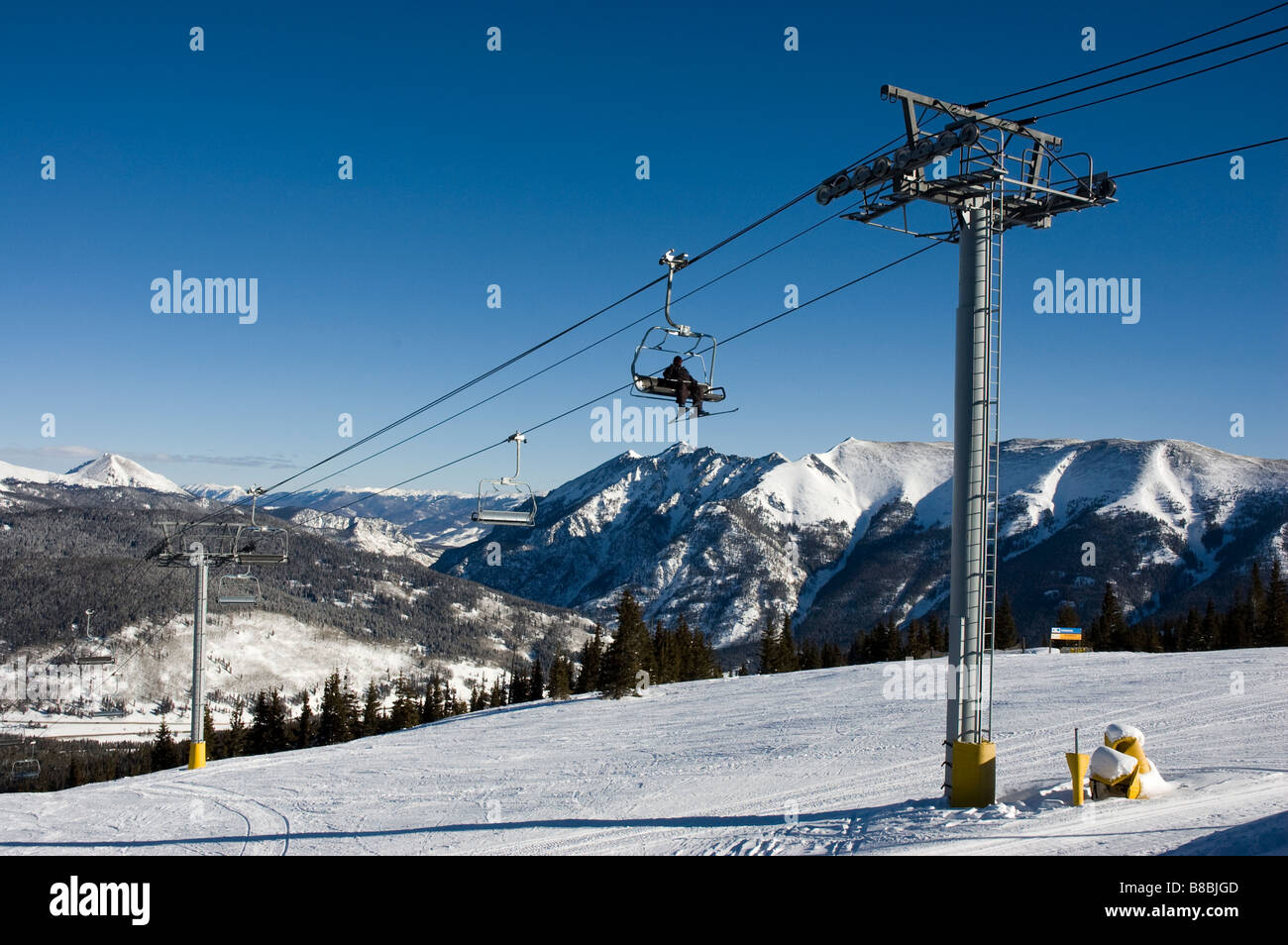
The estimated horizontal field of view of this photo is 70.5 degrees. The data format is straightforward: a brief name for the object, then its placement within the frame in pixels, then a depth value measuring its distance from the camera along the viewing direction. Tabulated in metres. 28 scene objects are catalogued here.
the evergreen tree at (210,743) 74.88
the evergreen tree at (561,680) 64.25
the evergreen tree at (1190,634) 75.44
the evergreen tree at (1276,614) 64.00
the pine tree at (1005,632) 71.81
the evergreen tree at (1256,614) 66.38
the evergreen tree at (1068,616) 78.64
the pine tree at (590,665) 70.06
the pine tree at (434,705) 76.00
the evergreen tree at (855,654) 89.43
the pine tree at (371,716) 72.75
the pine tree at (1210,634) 72.50
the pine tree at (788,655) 76.19
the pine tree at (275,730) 70.12
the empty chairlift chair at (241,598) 31.46
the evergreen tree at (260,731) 70.19
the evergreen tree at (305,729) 69.56
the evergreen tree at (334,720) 69.44
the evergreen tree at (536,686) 82.31
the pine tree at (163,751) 72.94
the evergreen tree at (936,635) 80.24
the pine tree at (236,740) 73.25
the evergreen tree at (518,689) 84.62
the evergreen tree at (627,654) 49.47
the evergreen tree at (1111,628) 76.31
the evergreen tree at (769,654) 76.98
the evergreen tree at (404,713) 69.12
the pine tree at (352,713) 71.79
